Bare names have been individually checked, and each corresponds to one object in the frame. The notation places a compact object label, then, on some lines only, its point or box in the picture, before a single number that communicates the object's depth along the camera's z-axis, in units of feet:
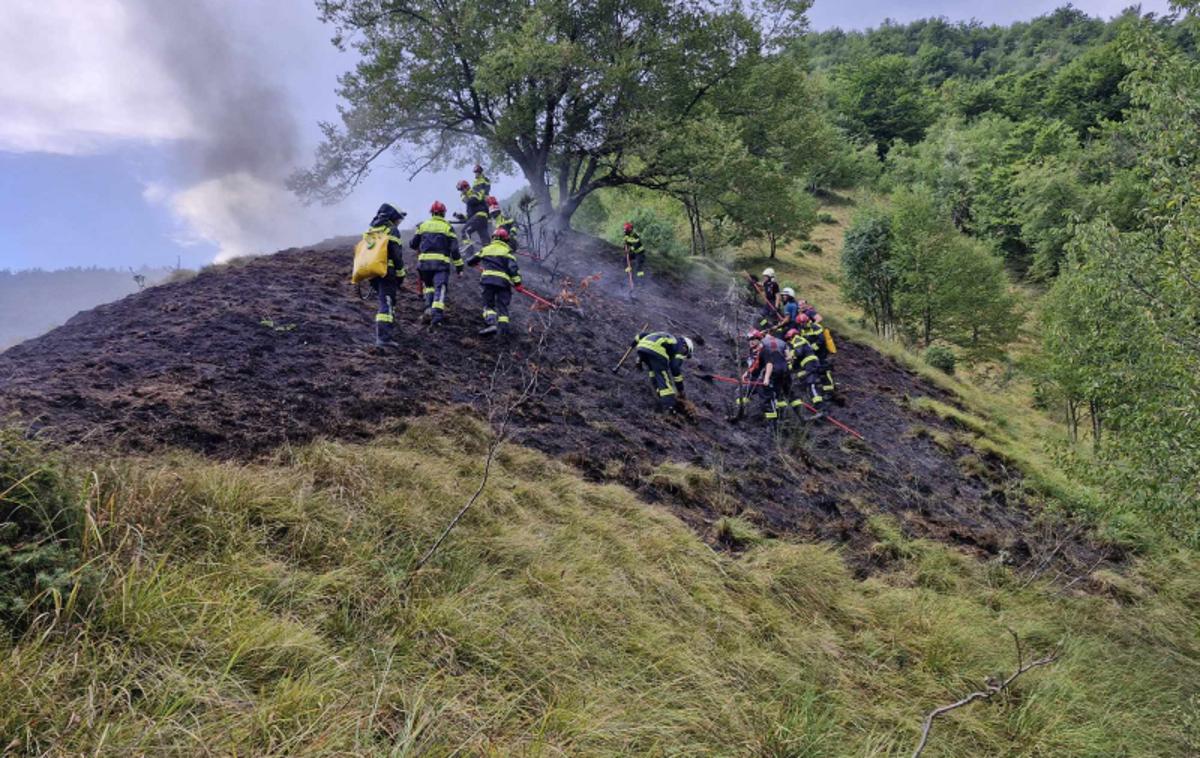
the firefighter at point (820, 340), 38.65
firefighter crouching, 30.19
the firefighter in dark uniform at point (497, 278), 29.27
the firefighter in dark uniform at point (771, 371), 32.40
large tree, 49.83
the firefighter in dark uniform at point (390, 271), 26.05
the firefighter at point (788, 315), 39.27
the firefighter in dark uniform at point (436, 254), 29.25
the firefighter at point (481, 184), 46.17
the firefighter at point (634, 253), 52.39
